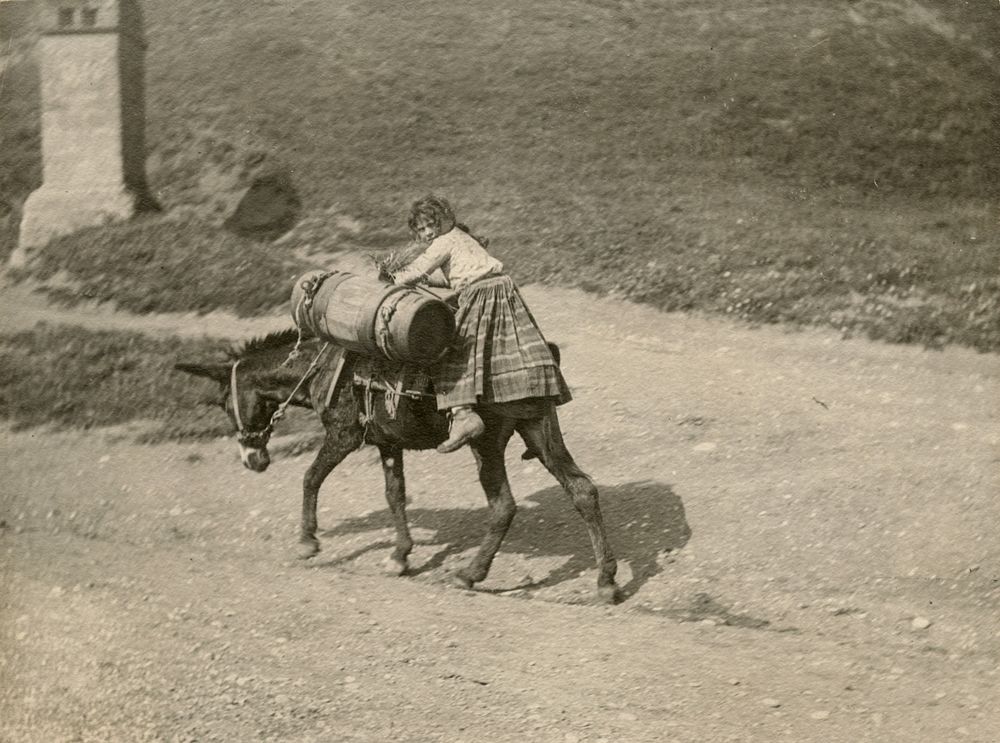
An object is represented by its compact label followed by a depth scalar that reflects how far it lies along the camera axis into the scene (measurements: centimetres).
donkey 586
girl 579
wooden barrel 573
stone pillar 694
